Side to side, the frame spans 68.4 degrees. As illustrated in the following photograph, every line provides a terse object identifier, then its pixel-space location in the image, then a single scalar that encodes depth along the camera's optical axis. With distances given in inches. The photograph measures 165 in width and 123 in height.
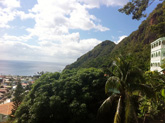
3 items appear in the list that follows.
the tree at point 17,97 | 805.1
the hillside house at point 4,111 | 751.7
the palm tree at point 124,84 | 244.3
